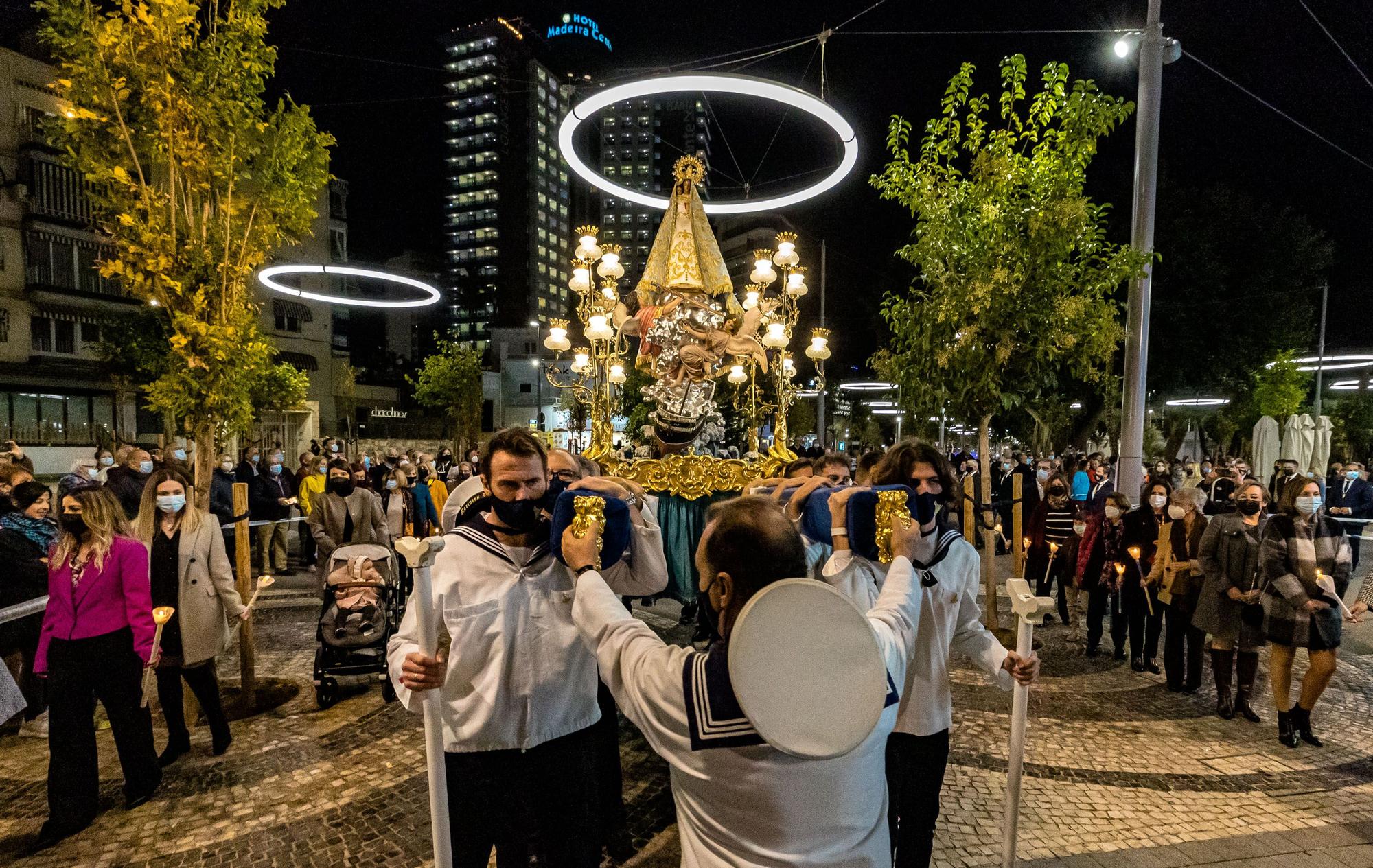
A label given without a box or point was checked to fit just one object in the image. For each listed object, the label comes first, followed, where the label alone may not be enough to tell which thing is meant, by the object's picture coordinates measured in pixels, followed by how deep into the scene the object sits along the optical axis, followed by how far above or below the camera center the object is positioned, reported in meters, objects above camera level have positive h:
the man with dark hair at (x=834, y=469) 5.71 -0.58
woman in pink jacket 3.81 -1.43
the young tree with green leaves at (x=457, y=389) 42.94 +1.02
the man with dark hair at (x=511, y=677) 2.48 -1.08
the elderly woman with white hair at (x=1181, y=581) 6.09 -1.69
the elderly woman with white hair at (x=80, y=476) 7.62 -1.01
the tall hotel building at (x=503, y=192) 100.00 +35.97
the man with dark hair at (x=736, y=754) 1.45 -0.83
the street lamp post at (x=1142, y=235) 7.69 +2.13
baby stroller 5.73 -2.02
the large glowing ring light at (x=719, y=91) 7.61 +3.87
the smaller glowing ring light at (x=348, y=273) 13.16 +2.99
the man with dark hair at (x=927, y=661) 2.76 -1.12
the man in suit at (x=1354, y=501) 10.32 -1.56
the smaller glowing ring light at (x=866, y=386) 29.66 +0.99
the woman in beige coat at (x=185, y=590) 4.51 -1.35
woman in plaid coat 4.87 -1.43
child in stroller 5.79 -1.90
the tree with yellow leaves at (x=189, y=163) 5.45 +2.23
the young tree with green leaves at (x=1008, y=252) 6.65 +1.72
